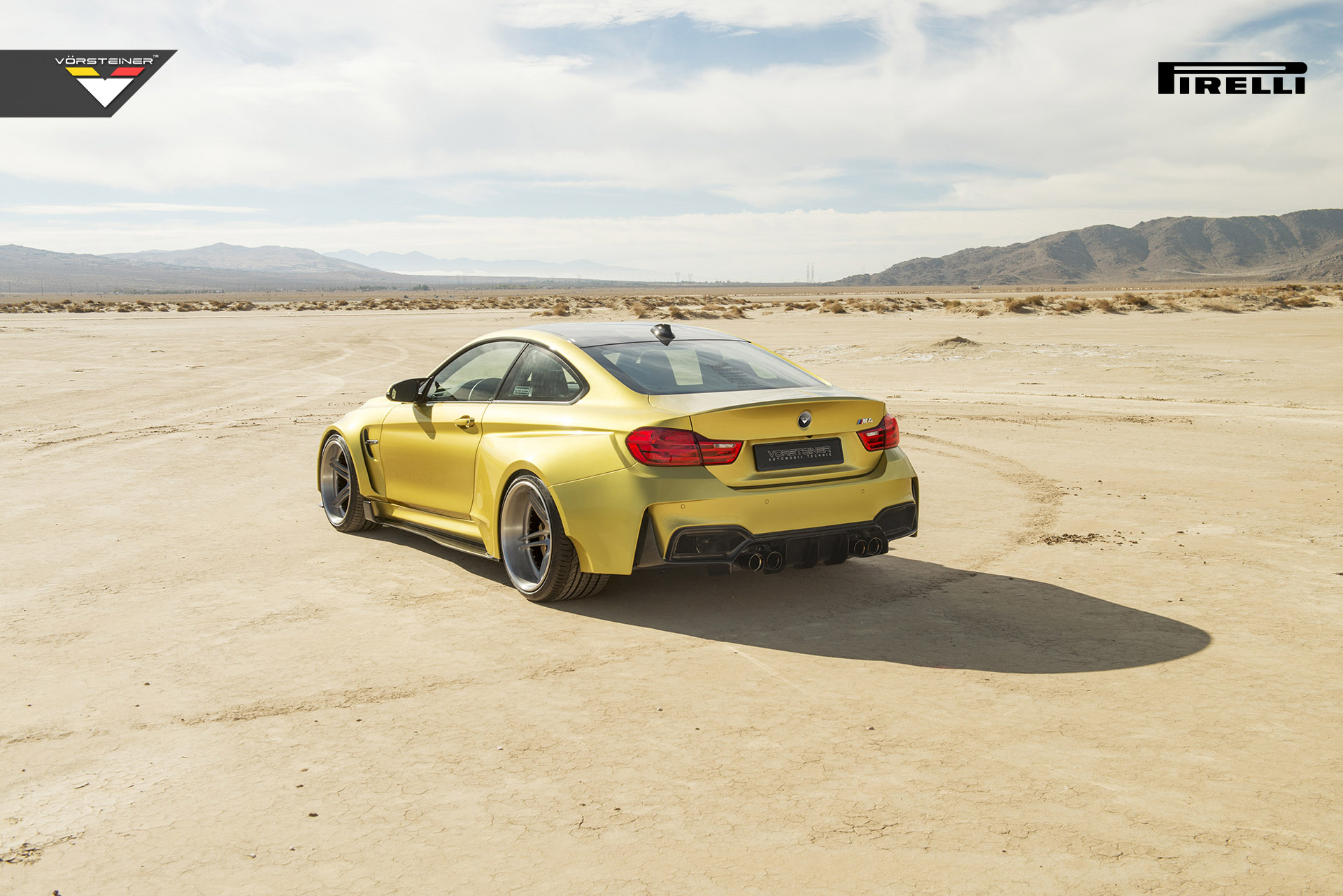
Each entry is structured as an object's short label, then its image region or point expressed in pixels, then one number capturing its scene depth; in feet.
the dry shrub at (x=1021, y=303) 168.66
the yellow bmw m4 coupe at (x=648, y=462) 18.30
